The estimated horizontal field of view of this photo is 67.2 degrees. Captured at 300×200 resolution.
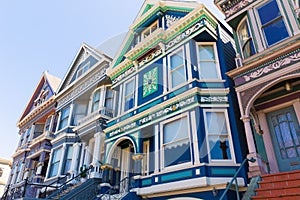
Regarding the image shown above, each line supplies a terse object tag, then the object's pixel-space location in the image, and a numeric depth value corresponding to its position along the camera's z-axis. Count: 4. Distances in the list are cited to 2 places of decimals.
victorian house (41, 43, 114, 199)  13.93
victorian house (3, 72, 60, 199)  18.84
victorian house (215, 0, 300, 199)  7.64
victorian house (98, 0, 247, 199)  8.26
